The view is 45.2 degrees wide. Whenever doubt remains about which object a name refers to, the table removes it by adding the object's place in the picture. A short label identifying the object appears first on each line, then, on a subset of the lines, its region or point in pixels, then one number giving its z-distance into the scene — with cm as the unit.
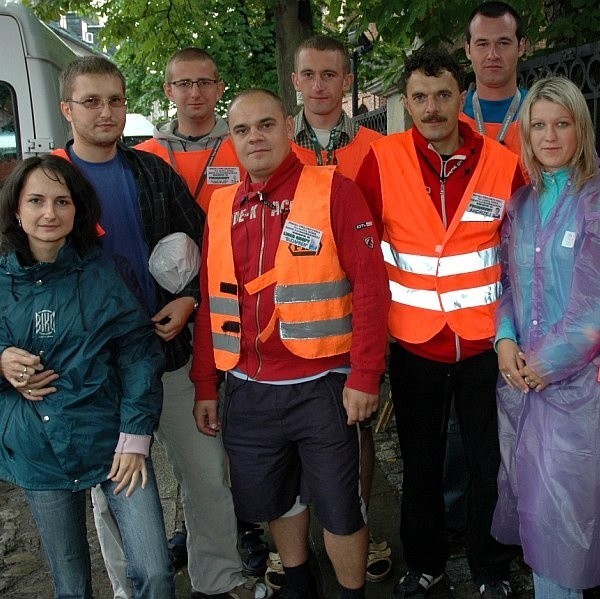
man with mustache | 274
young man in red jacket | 261
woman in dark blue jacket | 229
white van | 464
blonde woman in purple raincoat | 233
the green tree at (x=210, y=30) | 848
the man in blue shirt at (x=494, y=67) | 338
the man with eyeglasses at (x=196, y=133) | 345
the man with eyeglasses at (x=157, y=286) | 280
